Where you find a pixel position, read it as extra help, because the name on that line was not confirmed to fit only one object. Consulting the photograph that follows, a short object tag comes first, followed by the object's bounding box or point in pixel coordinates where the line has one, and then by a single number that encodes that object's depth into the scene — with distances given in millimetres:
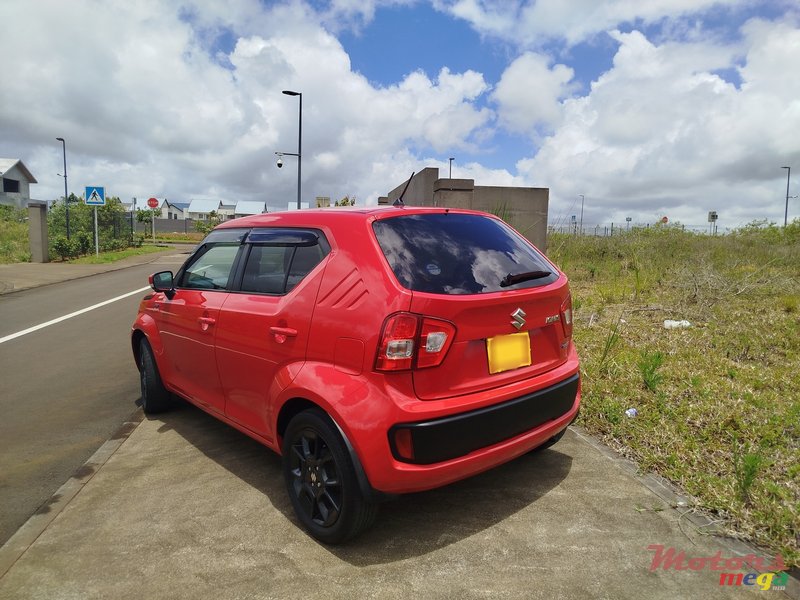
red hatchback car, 2291
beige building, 11750
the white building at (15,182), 55344
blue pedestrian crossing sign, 20062
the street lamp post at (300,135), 26828
